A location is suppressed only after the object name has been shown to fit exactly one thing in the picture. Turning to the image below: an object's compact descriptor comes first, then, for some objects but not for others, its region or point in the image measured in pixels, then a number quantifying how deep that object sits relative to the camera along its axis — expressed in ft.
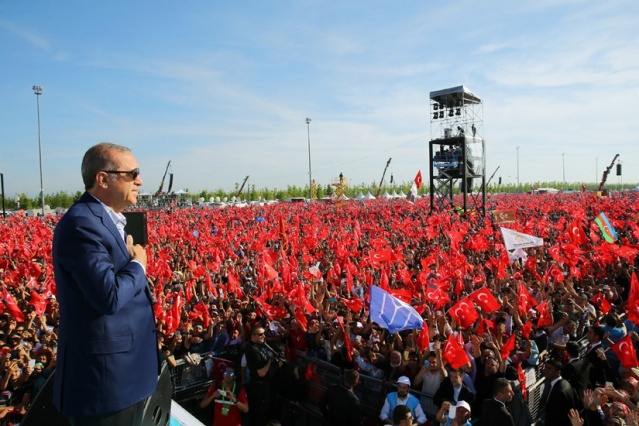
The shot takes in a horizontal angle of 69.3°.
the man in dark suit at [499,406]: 16.06
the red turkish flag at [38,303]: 28.84
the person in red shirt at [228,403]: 19.47
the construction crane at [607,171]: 161.02
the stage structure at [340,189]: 133.18
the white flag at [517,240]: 39.60
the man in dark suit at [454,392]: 17.83
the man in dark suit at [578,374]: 19.27
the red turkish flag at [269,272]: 35.76
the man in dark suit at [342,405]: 17.89
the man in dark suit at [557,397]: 17.24
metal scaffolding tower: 103.14
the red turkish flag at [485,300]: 24.95
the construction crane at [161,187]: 189.37
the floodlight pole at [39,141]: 137.92
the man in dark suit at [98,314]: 5.37
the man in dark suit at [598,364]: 20.13
